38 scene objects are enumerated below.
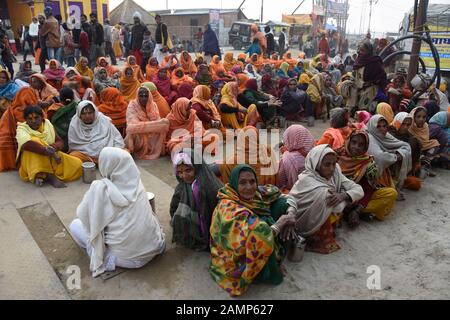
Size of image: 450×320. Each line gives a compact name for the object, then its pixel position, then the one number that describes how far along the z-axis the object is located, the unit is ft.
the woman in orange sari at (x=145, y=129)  18.06
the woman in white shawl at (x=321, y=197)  10.50
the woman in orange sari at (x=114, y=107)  19.48
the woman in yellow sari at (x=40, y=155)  14.24
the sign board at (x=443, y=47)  32.58
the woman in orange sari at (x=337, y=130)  14.02
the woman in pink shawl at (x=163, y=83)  25.18
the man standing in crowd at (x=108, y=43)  42.54
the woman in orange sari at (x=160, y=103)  21.55
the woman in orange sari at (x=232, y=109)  21.91
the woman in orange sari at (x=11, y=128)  15.48
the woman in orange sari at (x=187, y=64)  32.89
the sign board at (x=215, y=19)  85.97
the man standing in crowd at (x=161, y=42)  33.43
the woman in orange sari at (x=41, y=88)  19.19
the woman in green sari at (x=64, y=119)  16.58
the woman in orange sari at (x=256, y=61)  38.96
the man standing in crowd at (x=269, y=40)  45.34
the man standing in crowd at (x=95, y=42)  33.60
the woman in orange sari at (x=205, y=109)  20.21
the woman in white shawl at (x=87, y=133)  16.05
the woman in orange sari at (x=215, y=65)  32.86
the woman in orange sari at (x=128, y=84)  24.27
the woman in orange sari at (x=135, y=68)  26.69
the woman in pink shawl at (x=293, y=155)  12.46
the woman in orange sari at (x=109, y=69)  26.67
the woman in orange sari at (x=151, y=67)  29.94
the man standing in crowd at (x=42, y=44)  30.99
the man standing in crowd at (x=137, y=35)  32.45
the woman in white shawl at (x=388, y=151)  13.82
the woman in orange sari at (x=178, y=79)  25.91
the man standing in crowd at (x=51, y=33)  30.48
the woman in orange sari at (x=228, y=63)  36.48
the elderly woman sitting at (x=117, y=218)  8.99
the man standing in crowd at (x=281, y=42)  59.93
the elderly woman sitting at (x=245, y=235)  8.32
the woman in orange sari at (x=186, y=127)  18.80
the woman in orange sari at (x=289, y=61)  38.63
